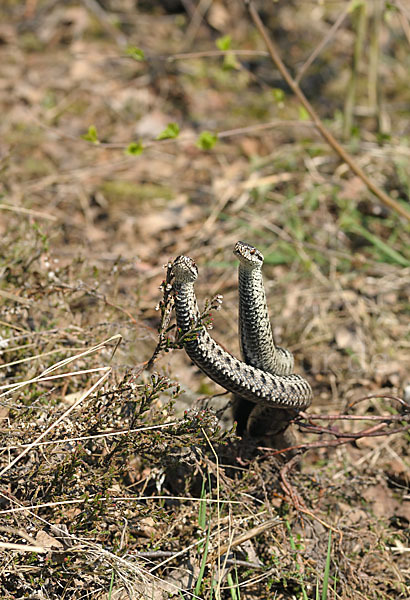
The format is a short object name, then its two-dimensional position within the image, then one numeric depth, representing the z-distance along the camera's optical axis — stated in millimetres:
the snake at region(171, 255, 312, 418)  2281
